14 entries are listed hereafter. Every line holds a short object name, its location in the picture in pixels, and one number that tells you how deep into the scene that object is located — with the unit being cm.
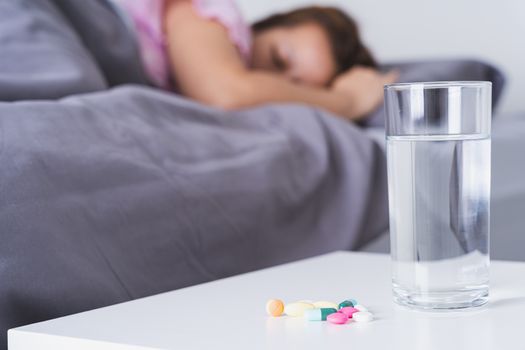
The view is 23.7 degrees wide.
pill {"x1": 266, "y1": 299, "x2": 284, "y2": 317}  80
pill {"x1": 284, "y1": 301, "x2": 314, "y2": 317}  80
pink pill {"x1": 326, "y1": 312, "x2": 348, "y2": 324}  77
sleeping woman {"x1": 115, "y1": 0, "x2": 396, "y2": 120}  197
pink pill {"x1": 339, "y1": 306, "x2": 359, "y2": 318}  78
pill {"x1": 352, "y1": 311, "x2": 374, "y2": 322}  78
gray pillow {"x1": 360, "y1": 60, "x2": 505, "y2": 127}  238
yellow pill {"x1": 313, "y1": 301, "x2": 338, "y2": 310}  80
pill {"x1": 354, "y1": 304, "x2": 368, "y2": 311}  79
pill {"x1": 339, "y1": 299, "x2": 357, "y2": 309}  80
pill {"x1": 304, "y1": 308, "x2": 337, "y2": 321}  78
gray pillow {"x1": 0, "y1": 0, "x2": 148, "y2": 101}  136
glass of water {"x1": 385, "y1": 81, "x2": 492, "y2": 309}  79
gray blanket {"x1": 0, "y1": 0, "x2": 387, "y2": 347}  95
